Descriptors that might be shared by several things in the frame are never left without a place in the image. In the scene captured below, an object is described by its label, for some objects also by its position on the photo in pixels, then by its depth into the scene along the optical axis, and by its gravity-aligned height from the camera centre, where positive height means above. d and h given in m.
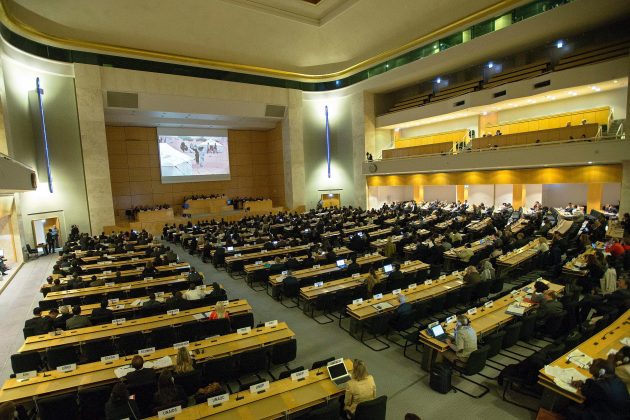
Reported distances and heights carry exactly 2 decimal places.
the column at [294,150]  29.30 +2.36
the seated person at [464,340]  5.64 -2.73
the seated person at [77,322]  7.12 -2.72
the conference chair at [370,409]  4.23 -2.85
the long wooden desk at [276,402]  4.24 -2.83
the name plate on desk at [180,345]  5.89 -2.72
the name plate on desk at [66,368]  5.29 -2.71
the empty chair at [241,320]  7.40 -2.97
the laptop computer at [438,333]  6.05 -2.81
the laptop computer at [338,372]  4.83 -2.73
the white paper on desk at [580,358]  4.86 -2.75
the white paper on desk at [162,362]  5.33 -2.74
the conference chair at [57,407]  4.55 -2.86
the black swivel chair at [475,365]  5.51 -3.10
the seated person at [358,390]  4.55 -2.79
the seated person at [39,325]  6.88 -2.67
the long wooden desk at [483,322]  6.05 -2.85
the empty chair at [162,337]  6.72 -2.94
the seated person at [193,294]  8.43 -2.69
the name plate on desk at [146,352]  5.70 -2.72
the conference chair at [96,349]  6.36 -2.95
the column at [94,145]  21.05 +2.59
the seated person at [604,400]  3.88 -2.68
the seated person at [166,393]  4.61 -2.76
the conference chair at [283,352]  6.19 -3.10
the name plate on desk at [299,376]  4.91 -2.78
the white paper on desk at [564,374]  4.56 -2.76
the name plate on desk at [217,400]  4.40 -2.75
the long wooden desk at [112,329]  6.37 -2.80
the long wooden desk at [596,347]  4.49 -2.76
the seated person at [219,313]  7.19 -2.70
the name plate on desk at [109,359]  5.59 -2.75
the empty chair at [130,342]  6.62 -2.98
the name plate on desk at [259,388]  4.68 -2.78
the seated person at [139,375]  4.93 -2.70
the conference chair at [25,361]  5.93 -2.91
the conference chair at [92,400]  4.79 -2.93
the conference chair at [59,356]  6.08 -2.90
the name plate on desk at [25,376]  5.09 -2.69
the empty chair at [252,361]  5.81 -3.04
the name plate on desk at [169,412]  4.22 -2.76
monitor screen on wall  28.25 +2.32
